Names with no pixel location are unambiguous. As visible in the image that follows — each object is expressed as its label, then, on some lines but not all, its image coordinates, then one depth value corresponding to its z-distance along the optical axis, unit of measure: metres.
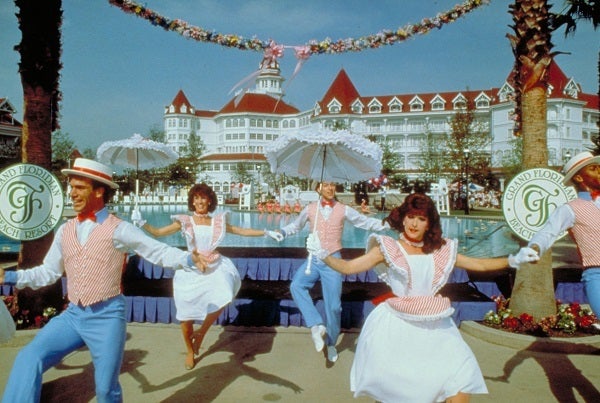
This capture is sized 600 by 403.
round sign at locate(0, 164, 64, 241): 6.92
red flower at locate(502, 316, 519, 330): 6.93
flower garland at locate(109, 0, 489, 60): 9.22
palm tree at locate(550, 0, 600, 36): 14.47
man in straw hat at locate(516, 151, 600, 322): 4.14
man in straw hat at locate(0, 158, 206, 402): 3.59
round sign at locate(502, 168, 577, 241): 6.98
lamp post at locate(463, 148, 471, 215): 32.02
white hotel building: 71.12
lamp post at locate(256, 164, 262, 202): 47.80
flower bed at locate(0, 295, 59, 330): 6.89
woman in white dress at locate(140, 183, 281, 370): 6.16
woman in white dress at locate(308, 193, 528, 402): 3.46
